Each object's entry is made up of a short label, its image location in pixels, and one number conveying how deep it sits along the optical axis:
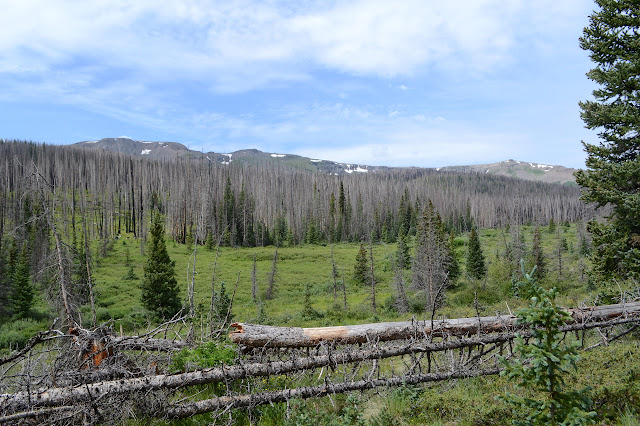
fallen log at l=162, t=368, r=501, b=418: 5.48
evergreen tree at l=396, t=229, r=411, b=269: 38.70
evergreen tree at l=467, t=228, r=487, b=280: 36.16
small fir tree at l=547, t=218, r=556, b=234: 81.52
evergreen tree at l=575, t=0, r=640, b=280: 10.64
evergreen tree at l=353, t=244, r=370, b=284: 41.30
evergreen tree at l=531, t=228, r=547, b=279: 30.41
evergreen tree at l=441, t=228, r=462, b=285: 32.74
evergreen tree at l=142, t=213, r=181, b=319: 26.06
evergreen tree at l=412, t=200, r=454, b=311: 27.83
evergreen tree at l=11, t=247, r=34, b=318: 28.12
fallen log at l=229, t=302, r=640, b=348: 7.12
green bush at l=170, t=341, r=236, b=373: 5.64
